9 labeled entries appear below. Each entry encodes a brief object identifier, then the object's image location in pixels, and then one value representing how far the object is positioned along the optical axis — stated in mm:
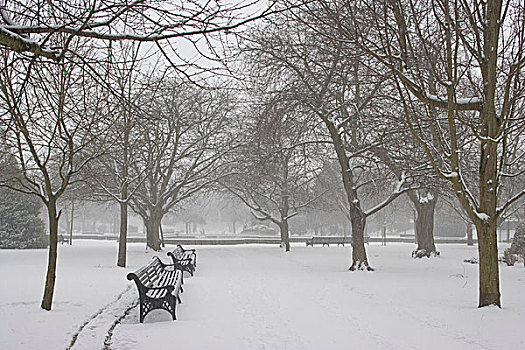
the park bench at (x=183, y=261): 14827
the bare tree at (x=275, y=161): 16859
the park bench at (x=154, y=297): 8867
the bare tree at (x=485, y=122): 9508
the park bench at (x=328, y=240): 37719
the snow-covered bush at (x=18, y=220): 29547
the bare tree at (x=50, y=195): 9297
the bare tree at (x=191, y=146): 28328
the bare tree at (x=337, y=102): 17047
